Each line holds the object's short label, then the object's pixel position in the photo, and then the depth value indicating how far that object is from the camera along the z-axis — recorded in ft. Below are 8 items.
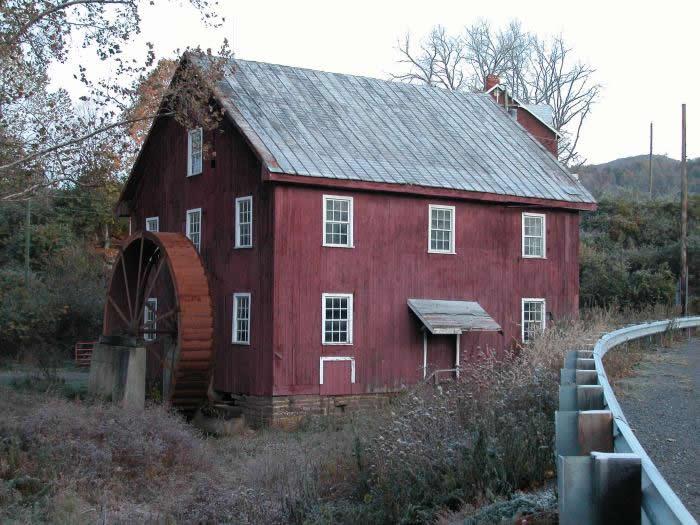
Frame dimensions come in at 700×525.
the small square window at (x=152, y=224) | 82.19
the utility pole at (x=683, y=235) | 94.12
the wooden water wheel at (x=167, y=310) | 65.46
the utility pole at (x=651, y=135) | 210.08
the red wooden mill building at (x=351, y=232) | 64.64
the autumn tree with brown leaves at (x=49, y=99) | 47.14
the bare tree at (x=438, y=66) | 154.09
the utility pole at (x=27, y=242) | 111.65
